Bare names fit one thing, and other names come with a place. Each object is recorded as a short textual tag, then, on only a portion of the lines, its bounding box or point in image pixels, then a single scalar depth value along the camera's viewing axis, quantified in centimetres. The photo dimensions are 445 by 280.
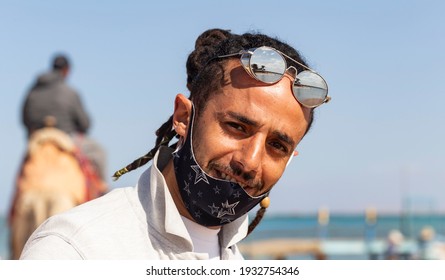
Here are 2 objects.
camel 805
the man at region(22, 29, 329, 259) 222
